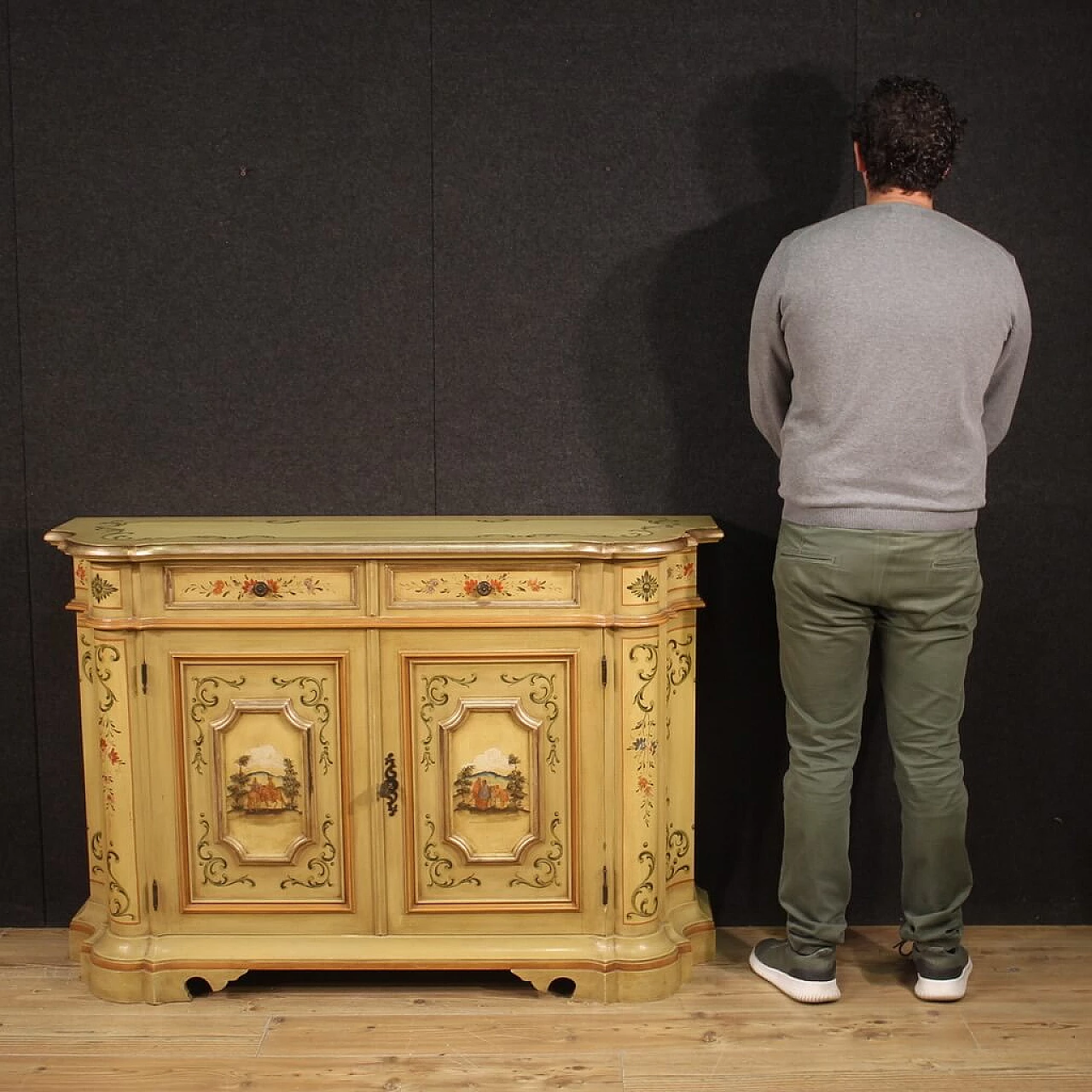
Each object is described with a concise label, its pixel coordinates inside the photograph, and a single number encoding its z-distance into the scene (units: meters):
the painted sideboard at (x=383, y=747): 2.74
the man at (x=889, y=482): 2.55
